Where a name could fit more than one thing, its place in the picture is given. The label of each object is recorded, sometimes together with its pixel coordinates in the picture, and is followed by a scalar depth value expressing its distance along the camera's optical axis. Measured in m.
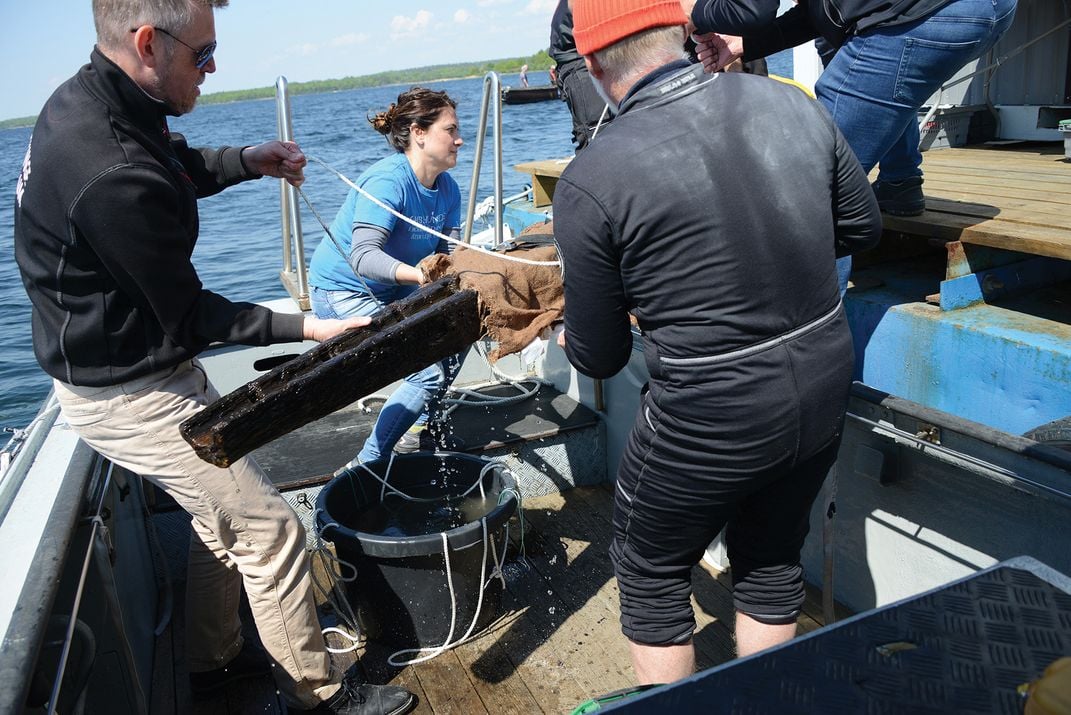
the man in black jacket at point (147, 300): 2.21
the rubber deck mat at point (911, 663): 1.37
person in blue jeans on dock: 2.75
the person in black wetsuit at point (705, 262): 1.91
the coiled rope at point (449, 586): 3.28
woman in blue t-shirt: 3.87
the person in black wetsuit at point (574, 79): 4.23
